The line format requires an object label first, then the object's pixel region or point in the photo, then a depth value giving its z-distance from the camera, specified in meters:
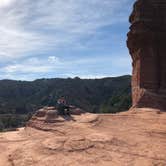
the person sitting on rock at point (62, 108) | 7.97
